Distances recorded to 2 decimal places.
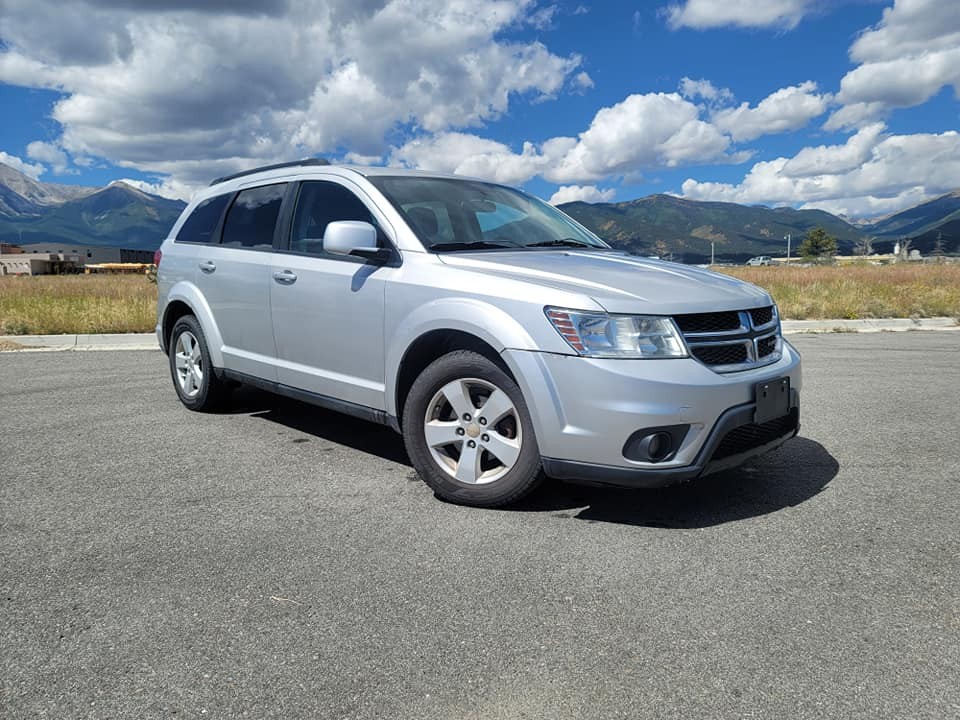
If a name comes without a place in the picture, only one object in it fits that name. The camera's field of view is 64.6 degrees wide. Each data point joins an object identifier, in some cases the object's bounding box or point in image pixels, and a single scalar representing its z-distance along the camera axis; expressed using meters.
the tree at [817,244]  153.21
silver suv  3.24
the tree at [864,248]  131.75
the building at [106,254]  171.88
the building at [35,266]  95.31
